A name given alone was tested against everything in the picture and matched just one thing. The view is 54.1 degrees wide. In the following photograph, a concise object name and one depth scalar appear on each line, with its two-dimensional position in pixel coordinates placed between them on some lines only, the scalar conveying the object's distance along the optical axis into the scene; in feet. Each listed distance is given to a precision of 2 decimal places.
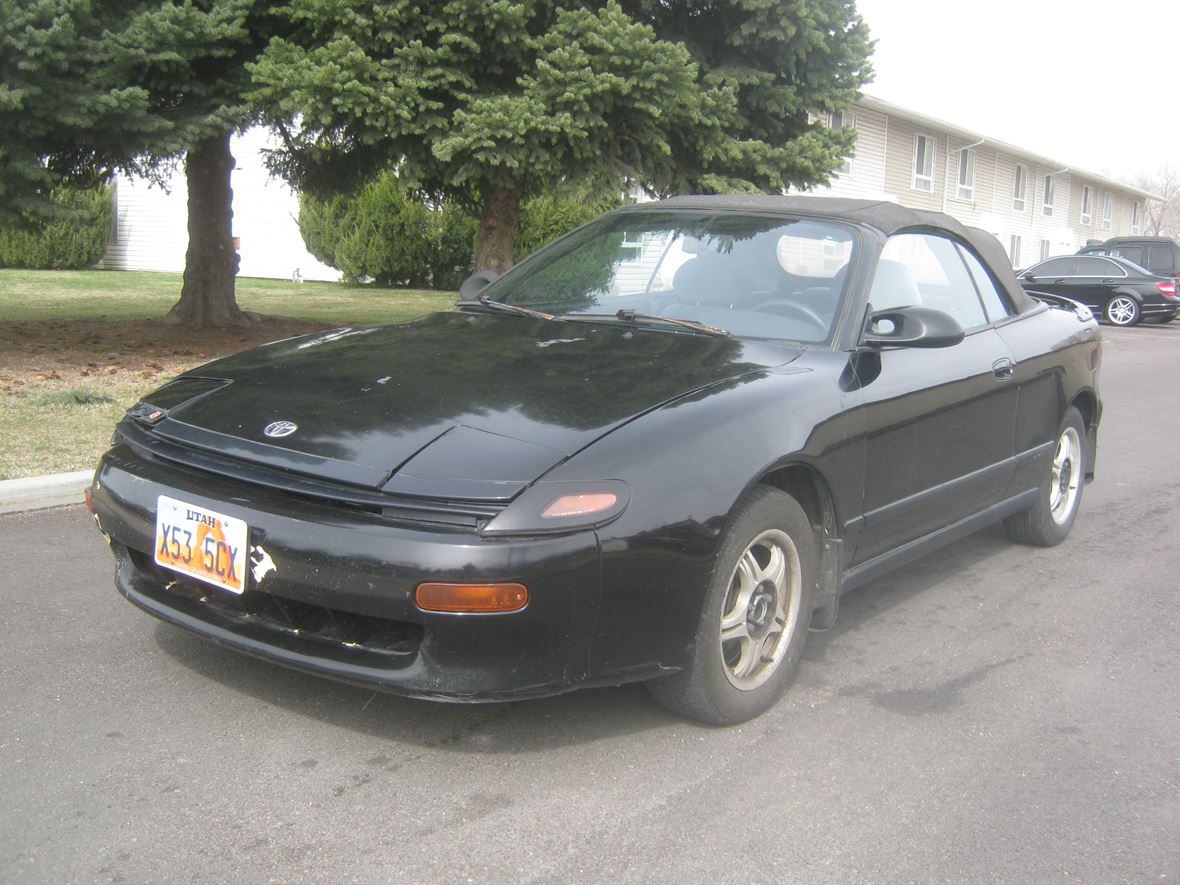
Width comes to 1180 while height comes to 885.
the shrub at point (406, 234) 76.38
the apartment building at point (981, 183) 109.60
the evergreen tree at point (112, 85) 28.55
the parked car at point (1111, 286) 79.46
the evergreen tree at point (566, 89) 33.24
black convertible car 9.20
